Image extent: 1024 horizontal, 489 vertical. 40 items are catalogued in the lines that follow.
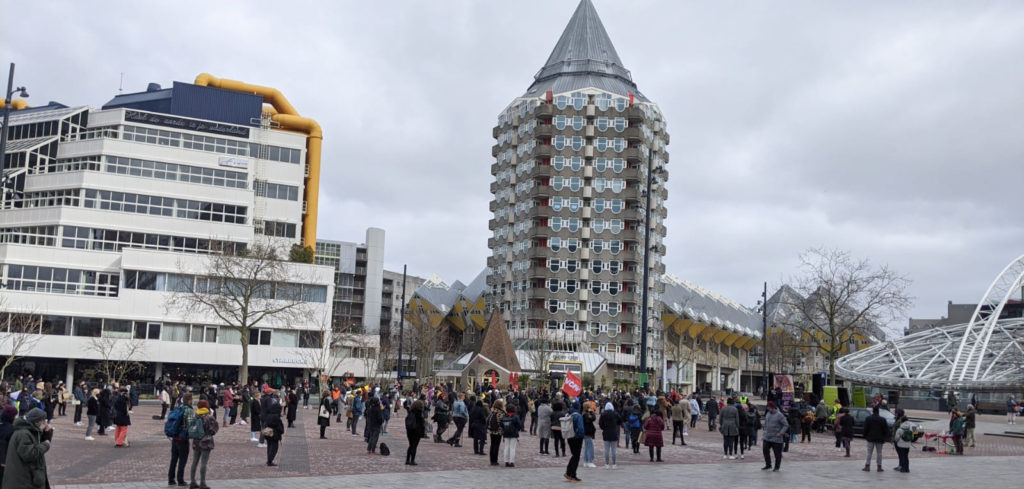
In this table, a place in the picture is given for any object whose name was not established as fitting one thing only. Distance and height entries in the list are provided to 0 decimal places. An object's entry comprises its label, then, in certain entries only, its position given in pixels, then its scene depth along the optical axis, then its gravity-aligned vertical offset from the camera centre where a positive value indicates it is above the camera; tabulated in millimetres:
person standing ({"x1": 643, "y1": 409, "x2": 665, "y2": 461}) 23141 -1753
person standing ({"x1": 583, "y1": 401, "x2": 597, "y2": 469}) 21783 -1985
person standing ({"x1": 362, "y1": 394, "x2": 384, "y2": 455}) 23156 -1811
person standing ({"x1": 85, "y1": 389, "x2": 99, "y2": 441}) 25203 -1872
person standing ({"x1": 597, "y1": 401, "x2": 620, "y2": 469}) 21547 -1569
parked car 34938 -1767
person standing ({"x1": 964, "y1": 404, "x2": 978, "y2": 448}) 31609 -1584
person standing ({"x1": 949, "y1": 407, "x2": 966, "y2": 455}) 28812 -1713
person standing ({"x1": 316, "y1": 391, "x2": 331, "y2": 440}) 28562 -1954
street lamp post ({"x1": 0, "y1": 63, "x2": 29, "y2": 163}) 29844 +7585
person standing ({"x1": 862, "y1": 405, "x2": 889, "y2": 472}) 22172 -1509
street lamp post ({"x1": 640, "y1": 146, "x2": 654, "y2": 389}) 37812 +1366
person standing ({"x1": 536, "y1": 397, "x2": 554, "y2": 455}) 23694 -1676
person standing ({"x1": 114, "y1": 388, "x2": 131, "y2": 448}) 22844 -1921
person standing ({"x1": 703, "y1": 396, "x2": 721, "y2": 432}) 37719 -1904
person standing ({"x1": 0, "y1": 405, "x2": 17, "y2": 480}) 12948 -1351
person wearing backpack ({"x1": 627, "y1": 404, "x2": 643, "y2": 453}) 25750 -1852
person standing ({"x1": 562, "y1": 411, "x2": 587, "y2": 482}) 18531 -1797
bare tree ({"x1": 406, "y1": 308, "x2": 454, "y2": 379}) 94938 +1633
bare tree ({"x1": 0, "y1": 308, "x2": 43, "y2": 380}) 58031 +444
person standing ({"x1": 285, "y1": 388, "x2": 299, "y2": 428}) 31531 -1864
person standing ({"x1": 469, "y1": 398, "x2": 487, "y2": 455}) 24344 -1861
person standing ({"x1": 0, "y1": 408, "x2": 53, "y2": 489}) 10328 -1388
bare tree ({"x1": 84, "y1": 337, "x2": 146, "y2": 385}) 61312 -657
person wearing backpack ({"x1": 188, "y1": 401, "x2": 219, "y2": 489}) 16031 -1564
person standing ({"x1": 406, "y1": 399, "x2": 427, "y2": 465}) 21156 -1715
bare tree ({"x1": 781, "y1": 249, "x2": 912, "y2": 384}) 58156 +4676
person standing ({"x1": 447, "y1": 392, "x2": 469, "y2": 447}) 26812 -1835
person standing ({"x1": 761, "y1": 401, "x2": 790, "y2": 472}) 21484 -1468
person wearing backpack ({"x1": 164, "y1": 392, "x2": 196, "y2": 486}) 16156 -1545
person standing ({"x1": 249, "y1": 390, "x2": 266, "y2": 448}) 26031 -2199
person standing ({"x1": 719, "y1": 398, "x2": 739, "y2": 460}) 24047 -1555
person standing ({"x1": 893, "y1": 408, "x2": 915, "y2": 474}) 21875 -1672
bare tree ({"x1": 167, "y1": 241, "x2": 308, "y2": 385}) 57375 +4219
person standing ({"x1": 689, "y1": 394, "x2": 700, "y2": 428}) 37906 -1929
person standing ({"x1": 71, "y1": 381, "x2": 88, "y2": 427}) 31141 -2015
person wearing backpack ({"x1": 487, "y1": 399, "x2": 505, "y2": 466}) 21953 -1685
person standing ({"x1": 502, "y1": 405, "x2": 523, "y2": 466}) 21469 -1780
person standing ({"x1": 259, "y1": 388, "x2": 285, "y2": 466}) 19797 -1731
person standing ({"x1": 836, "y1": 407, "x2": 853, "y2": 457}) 26828 -1685
